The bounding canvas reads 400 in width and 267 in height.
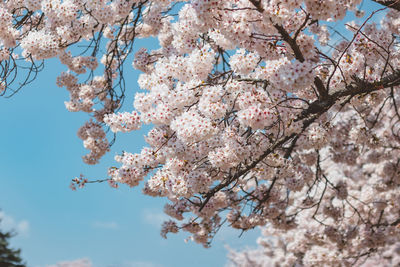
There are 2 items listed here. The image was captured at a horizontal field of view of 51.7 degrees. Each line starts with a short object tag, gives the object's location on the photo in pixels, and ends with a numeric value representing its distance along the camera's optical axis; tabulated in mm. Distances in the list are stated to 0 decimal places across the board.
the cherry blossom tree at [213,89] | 3547
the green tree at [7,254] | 18281
